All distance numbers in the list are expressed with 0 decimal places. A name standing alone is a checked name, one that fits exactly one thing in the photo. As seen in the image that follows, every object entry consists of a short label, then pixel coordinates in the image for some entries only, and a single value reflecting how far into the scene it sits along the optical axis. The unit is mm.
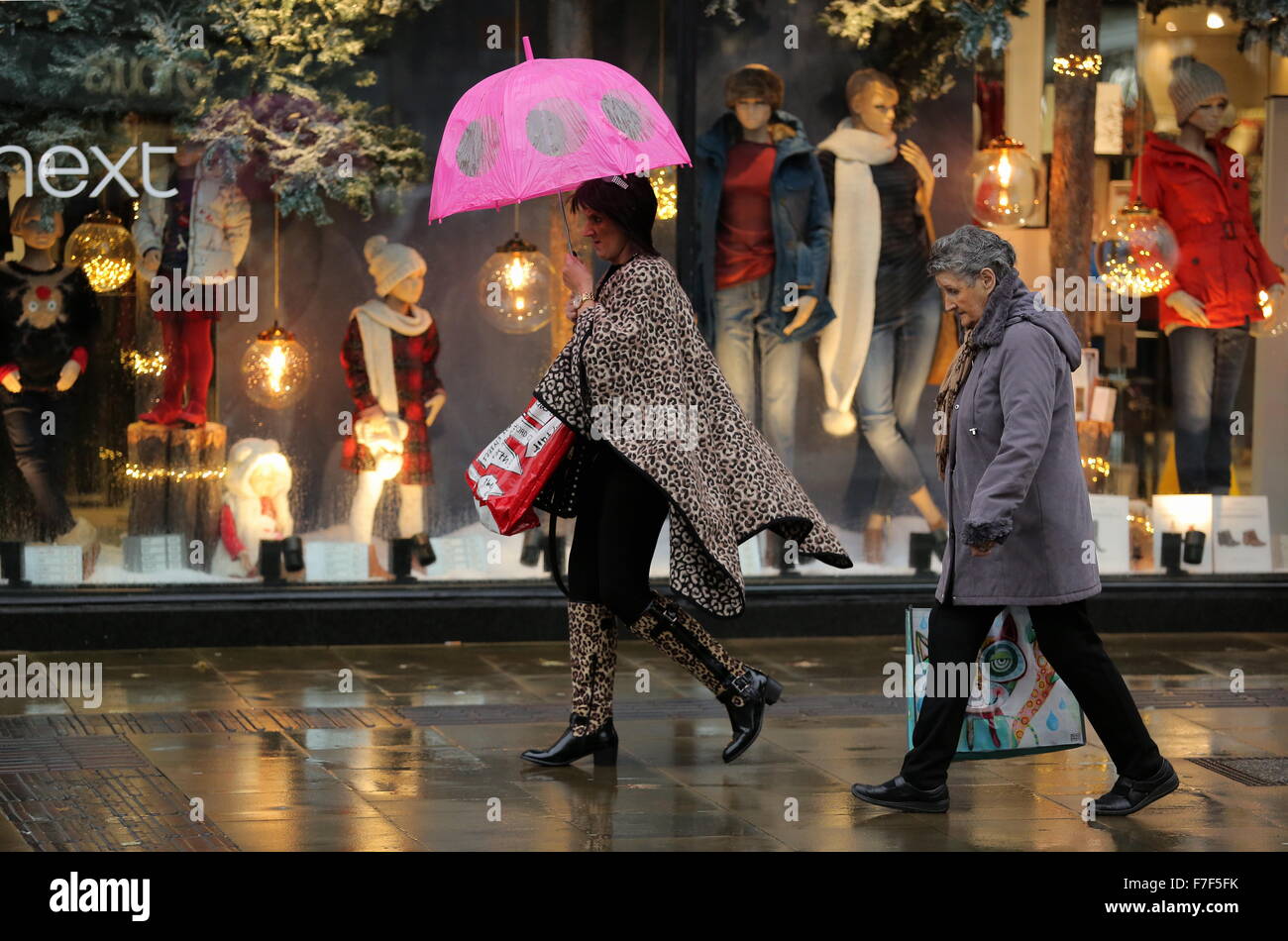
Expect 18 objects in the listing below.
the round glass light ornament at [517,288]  19672
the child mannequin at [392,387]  19500
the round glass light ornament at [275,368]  19250
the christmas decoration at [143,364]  18953
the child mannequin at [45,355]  18594
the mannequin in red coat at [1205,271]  20266
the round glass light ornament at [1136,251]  20234
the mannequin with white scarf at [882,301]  20000
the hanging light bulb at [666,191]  19594
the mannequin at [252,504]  19187
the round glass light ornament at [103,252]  18641
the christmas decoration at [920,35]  19672
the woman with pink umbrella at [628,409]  12719
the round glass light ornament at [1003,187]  19984
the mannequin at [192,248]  18875
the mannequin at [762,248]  19719
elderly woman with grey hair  11883
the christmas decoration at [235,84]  18422
